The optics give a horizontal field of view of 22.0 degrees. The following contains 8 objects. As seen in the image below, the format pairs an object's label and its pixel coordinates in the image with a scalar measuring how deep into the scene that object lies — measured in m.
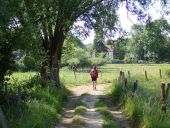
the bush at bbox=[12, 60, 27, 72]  20.37
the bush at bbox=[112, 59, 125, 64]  132.02
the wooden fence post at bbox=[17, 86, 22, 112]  14.66
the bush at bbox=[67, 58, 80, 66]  85.00
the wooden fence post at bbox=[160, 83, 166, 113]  14.27
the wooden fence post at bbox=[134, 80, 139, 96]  18.66
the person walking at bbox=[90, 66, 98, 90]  32.91
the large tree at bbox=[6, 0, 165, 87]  20.52
